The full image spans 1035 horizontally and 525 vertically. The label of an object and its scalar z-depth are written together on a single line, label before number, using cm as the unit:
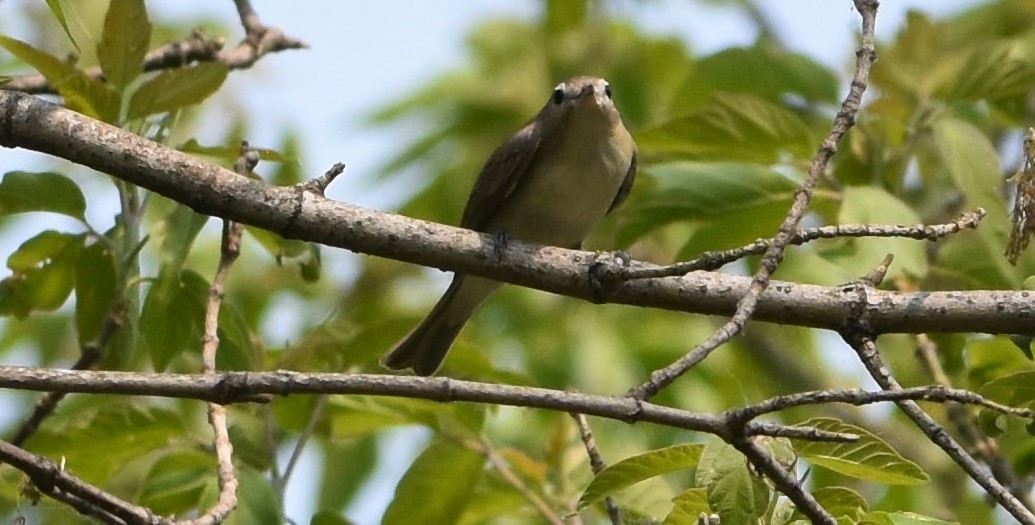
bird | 1134
